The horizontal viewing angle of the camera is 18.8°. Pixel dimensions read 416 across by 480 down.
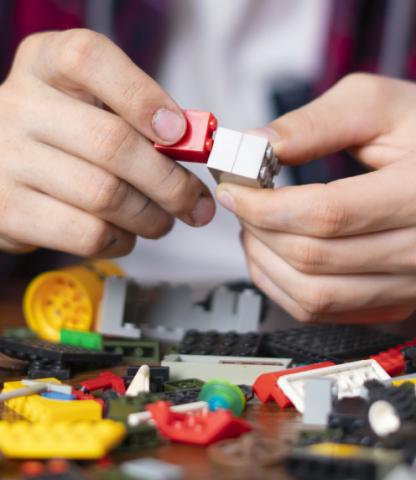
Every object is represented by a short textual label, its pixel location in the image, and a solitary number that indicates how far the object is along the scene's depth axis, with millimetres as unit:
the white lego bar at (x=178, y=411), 390
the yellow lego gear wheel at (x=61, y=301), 548
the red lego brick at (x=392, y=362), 463
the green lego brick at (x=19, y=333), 525
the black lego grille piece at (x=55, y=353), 473
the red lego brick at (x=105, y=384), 441
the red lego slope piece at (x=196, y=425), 384
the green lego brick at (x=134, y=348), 503
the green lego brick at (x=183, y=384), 437
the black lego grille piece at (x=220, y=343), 491
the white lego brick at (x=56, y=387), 430
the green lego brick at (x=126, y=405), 395
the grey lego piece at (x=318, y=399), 401
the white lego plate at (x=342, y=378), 425
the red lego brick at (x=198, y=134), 466
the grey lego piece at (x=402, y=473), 346
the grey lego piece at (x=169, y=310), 543
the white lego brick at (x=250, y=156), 458
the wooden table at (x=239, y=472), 361
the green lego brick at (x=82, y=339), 509
